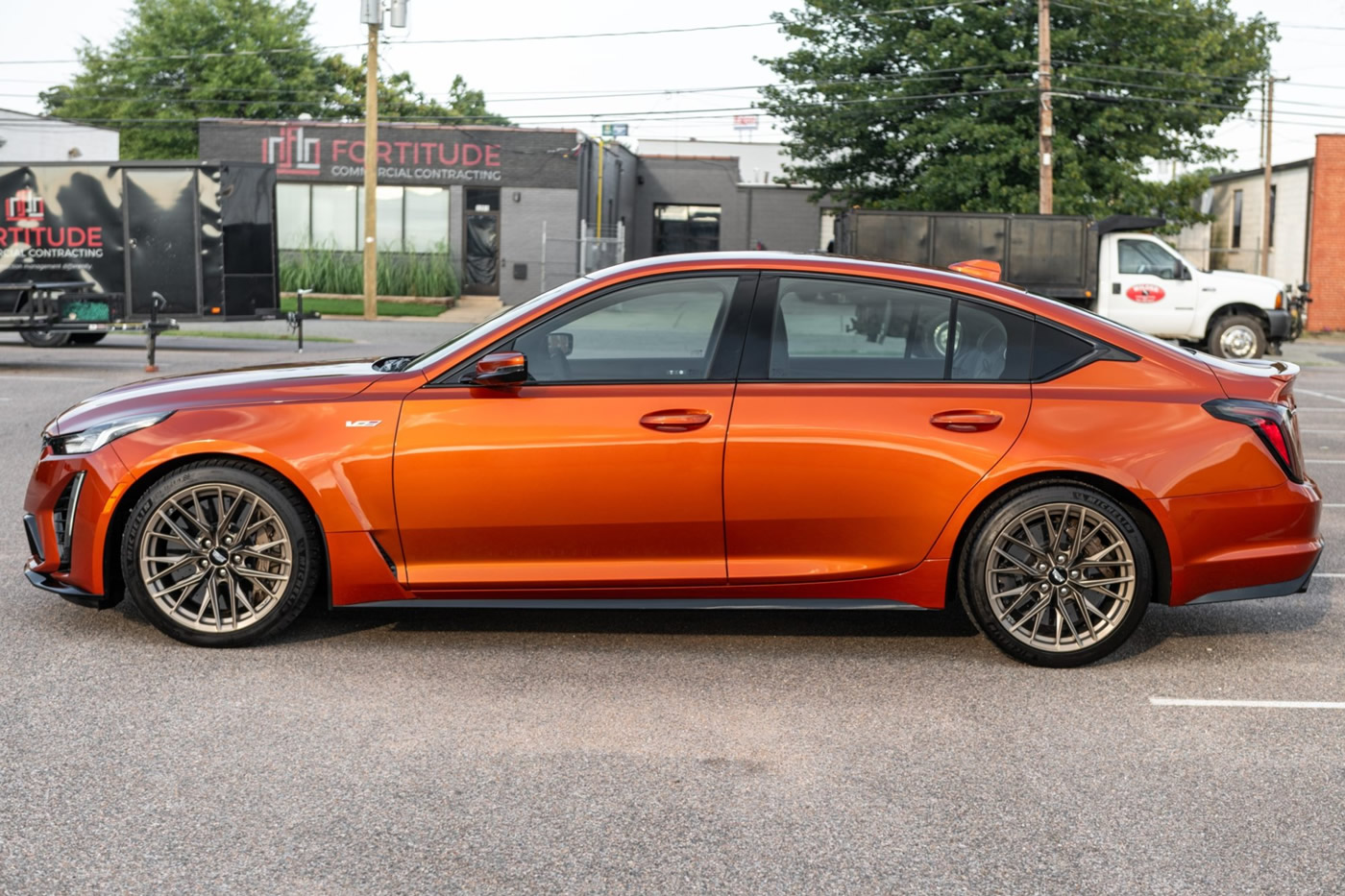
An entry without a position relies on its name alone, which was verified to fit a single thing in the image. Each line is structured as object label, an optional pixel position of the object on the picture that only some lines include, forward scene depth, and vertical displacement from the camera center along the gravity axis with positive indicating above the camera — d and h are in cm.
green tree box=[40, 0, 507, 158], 6906 +991
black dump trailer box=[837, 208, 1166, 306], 2395 +84
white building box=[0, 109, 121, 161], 4744 +467
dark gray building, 4441 +279
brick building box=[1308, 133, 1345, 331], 4028 +161
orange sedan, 558 -72
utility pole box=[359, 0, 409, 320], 3209 +320
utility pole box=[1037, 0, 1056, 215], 3000 +351
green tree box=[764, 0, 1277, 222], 3472 +481
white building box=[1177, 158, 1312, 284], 4175 +229
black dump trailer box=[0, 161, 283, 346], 2130 +61
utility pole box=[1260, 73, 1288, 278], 4275 +173
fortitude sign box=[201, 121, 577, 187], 4438 +393
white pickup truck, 2380 +40
